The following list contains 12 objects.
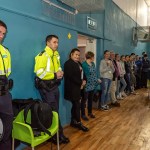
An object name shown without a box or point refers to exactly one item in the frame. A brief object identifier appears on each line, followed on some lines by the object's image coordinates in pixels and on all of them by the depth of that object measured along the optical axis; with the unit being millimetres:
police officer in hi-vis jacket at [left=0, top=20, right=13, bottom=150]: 1713
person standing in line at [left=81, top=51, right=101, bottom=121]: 3478
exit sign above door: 3888
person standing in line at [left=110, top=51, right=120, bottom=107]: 4563
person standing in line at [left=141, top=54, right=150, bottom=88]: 6951
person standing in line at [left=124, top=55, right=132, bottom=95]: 5637
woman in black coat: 2880
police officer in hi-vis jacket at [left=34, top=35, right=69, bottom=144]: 2297
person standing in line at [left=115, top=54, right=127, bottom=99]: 4984
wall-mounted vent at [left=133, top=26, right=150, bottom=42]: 7460
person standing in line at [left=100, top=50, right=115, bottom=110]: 4128
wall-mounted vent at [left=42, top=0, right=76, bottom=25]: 2660
